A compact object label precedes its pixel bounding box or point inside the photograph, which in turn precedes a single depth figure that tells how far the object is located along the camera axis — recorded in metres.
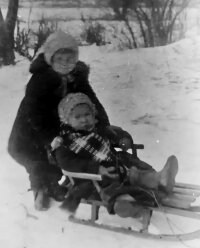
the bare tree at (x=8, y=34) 2.71
